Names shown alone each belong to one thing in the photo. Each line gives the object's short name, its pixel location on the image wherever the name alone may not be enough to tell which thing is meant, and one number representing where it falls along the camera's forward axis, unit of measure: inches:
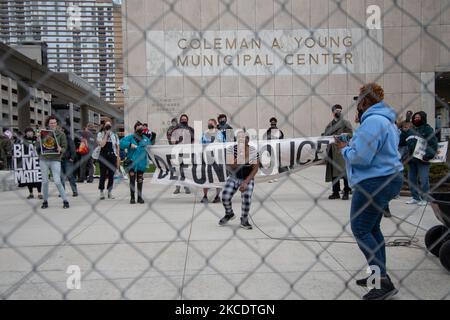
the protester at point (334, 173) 325.7
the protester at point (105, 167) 259.4
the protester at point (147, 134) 249.9
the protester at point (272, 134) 261.9
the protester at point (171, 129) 227.1
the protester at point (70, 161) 377.4
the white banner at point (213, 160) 340.5
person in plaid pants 209.8
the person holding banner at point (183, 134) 244.6
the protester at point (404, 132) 288.0
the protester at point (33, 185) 390.0
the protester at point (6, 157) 512.4
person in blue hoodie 120.6
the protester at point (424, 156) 254.1
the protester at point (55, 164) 284.5
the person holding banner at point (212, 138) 244.8
